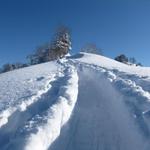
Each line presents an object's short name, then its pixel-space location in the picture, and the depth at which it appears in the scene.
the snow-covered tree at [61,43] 25.52
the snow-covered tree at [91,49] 29.13
